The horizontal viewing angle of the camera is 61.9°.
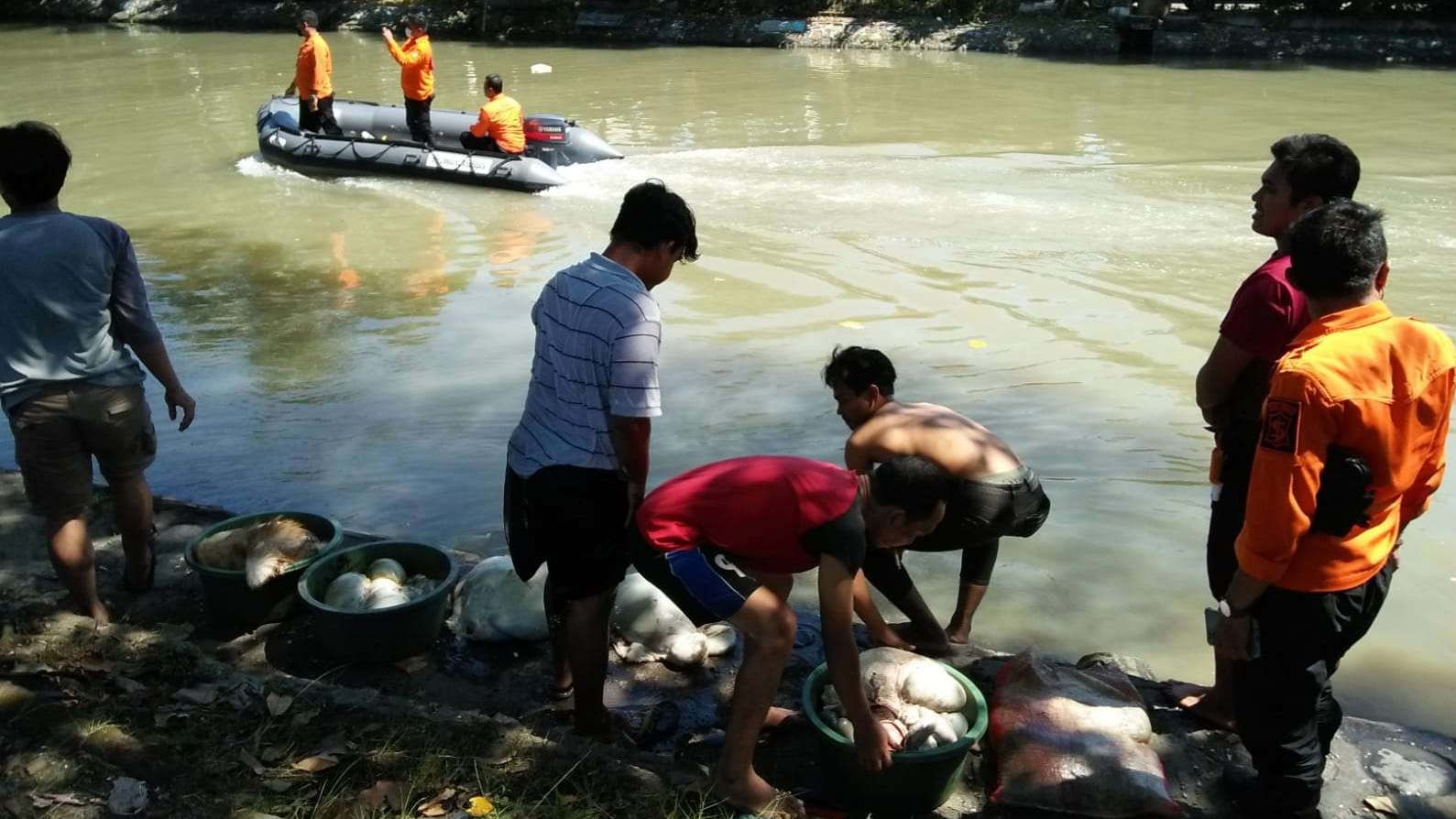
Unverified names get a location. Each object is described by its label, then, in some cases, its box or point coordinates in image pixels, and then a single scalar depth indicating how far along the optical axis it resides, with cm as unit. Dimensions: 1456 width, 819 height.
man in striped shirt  336
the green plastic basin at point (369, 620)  413
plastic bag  342
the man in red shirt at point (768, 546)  312
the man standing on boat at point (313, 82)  1457
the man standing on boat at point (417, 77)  1444
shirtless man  400
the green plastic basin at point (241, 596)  439
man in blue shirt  392
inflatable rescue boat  1386
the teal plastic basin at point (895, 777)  328
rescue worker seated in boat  1400
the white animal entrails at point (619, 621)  438
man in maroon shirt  333
